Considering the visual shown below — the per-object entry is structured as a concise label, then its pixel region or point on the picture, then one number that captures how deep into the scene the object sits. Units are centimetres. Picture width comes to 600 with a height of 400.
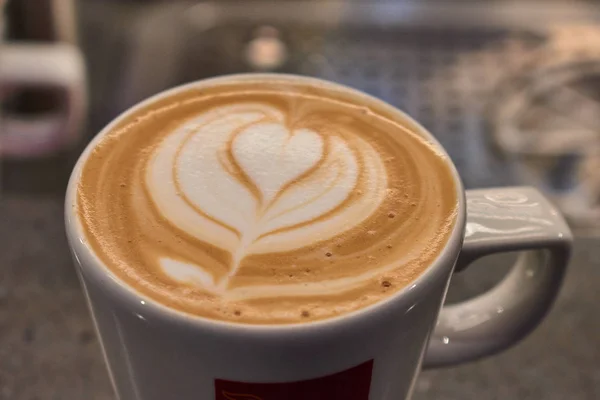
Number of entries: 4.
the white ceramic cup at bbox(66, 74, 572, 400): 28
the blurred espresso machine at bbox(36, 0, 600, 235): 77
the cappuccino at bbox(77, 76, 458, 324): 30
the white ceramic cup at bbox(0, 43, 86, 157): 70
